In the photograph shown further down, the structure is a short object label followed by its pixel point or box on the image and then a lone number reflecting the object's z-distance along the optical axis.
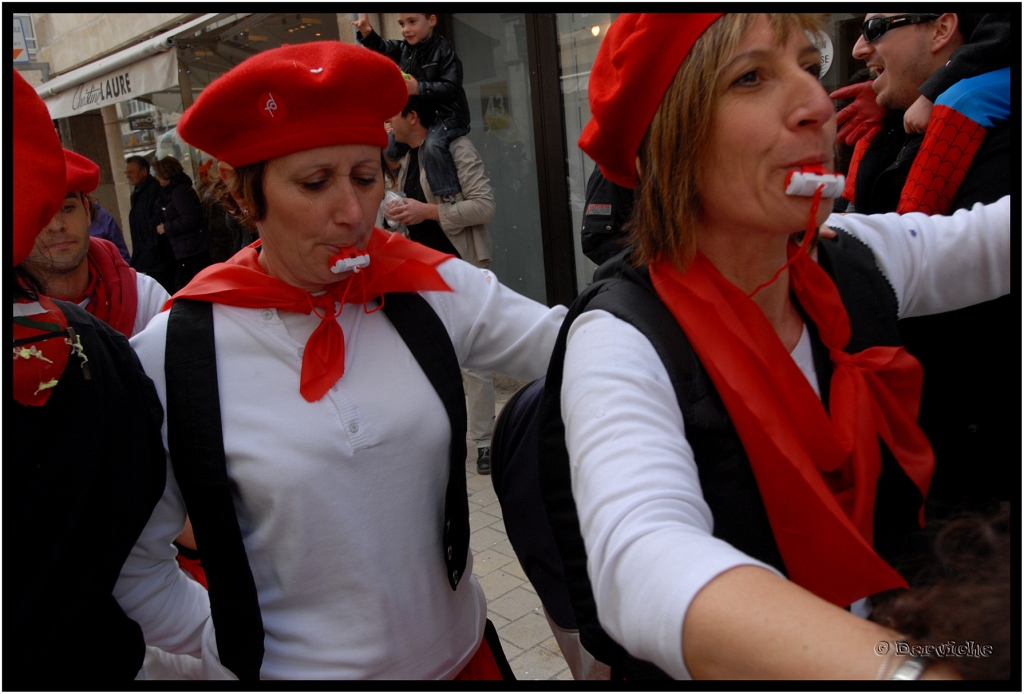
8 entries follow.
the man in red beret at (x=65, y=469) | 1.20
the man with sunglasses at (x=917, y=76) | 1.65
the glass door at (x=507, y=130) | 6.09
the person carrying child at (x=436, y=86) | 4.66
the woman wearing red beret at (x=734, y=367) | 0.89
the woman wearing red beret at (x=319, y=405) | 1.43
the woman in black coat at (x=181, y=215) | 7.89
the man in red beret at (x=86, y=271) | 2.60
